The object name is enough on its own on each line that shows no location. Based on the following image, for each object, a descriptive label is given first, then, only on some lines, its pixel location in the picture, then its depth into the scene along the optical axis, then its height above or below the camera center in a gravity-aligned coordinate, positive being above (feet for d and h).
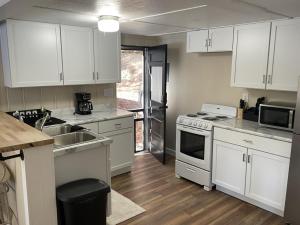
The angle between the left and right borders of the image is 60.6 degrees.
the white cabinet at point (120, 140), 12.10 -3.41
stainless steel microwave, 9.37 -1.65
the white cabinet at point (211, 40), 11.35 +1.47
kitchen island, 5.84 -2.40
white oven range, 11.33 -3.30
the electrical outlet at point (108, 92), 14.09 -1.16
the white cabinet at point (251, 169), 9.25 -3.77
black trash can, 6.49 -3.38
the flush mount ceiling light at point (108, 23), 8.65 +1.59
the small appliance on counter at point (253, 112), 11.21 -1.77
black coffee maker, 12.60 -1.60
